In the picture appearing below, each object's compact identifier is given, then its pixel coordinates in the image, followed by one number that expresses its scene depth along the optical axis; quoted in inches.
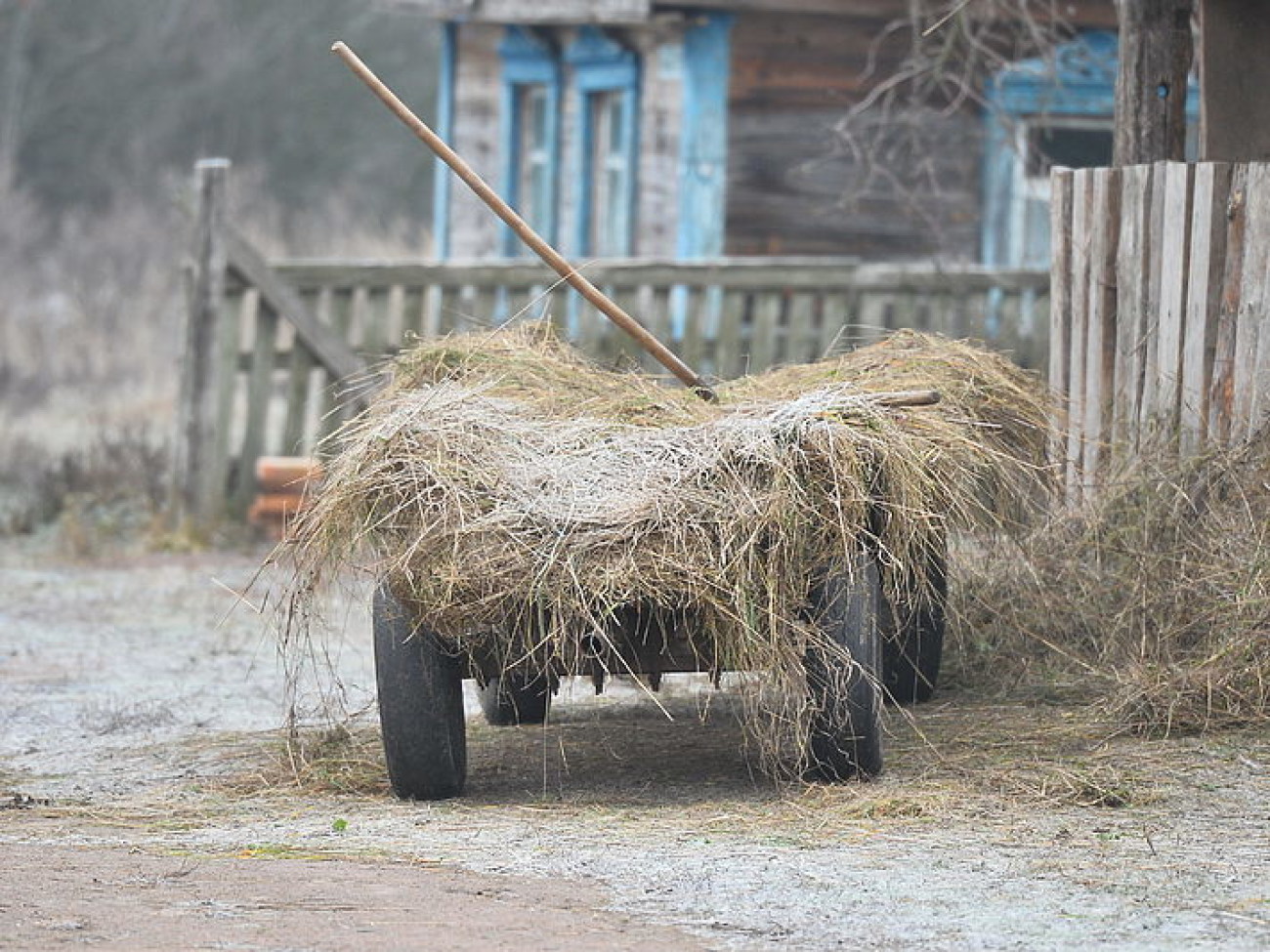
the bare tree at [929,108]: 1017.5
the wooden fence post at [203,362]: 895.7
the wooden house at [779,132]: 1087.6
